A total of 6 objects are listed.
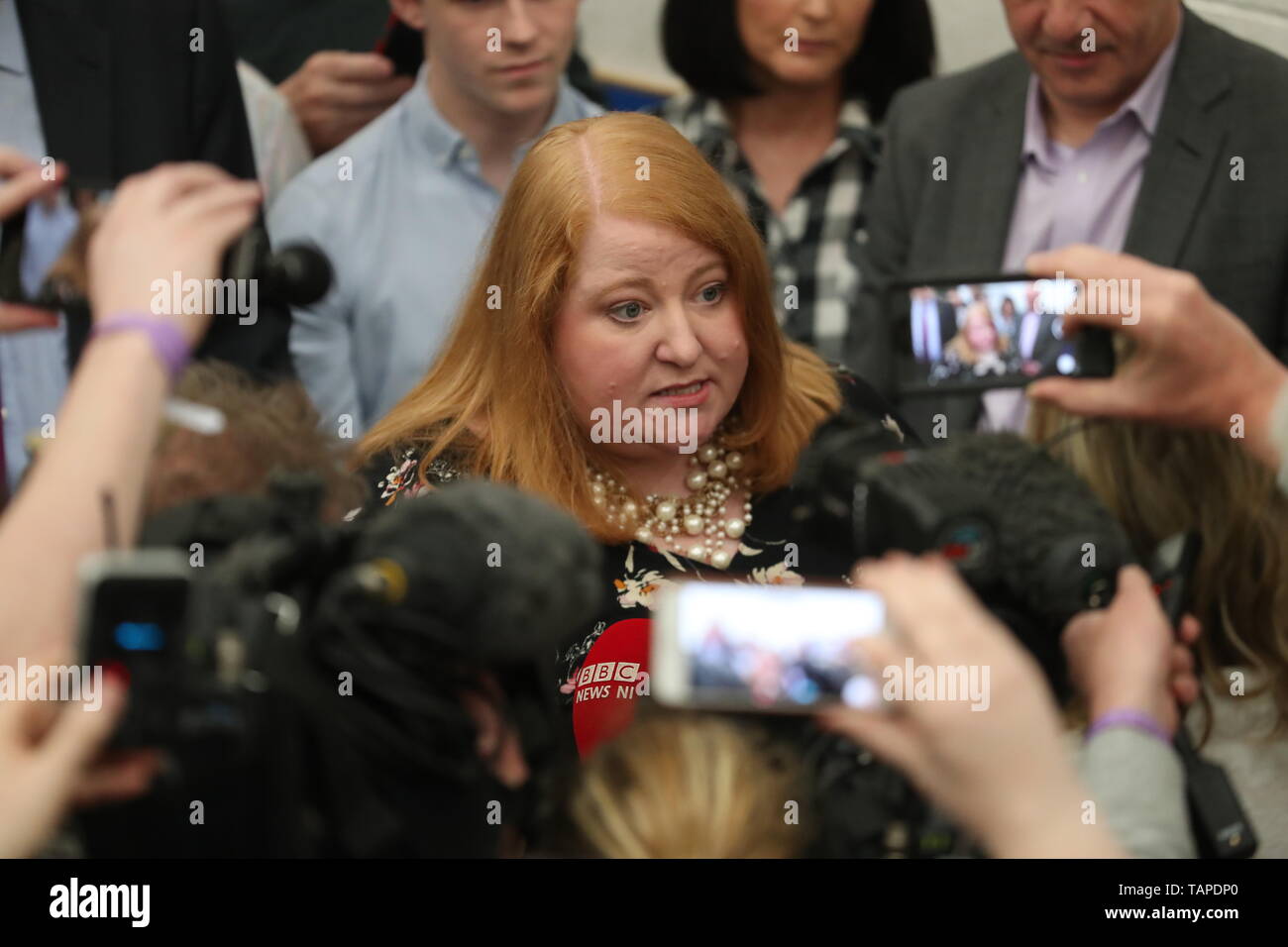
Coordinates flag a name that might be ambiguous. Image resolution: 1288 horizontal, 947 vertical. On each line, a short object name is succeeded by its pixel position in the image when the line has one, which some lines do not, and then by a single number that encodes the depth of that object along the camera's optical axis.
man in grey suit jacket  2.22
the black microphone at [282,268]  1.36
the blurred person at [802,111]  2.70
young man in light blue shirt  2.47
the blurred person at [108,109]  2.11
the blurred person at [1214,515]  1.60
